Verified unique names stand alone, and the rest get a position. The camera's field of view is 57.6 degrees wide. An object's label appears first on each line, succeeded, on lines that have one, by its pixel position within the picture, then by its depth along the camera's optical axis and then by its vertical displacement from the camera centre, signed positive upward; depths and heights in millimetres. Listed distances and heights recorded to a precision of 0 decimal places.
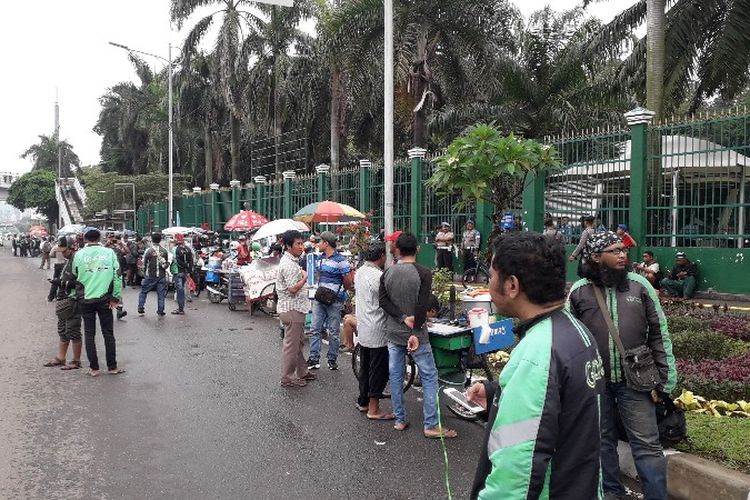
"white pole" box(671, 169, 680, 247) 12484 +290
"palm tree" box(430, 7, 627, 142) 22141 +4209
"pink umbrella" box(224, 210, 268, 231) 20594 -176
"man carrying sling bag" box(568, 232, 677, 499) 4012 -761
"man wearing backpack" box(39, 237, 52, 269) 34797 -1848
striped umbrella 15719 +81
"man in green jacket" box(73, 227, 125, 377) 8133 -889
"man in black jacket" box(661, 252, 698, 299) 12211 -1108
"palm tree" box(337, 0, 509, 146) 19984 +5449
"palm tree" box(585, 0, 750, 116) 14867 +4363
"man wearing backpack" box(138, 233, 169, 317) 13883 -1184
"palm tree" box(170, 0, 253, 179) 30047 +7934
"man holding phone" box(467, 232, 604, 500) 2020 -542
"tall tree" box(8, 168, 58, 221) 77812 +2679
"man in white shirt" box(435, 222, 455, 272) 16938 -796
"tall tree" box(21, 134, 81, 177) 88188 +8086
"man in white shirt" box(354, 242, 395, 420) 6309 -1062
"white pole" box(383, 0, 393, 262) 11309 +1700
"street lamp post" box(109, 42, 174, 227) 28825 +5781
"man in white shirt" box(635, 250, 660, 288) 12362 -912
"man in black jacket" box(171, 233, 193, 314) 14461 -1143
